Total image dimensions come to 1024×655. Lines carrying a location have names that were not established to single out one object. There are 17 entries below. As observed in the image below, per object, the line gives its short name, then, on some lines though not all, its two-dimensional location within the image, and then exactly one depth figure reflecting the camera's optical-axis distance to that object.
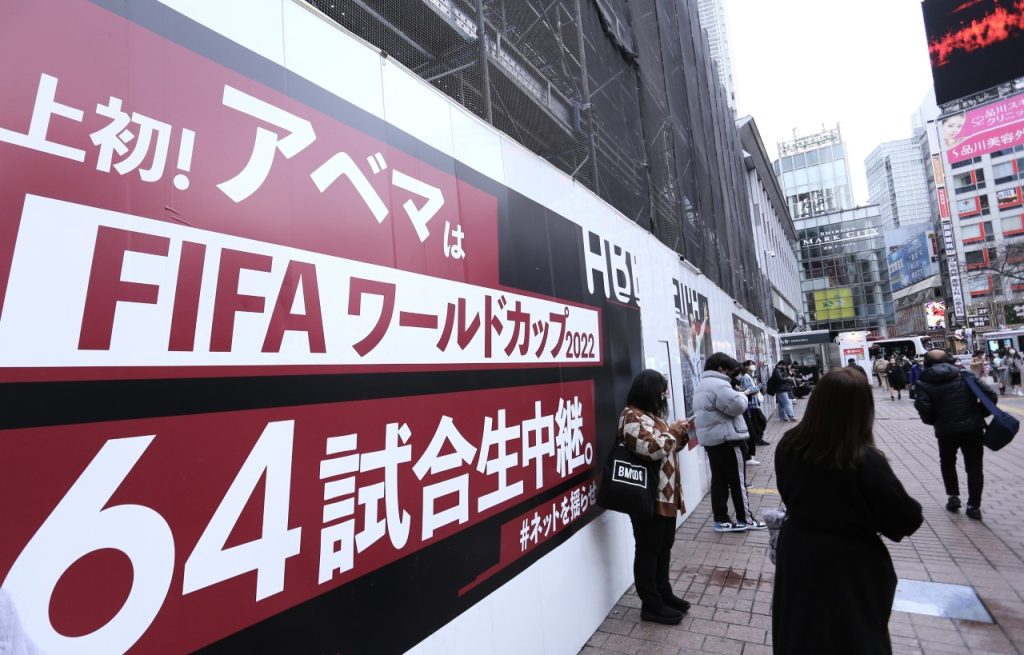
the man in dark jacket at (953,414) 4.73
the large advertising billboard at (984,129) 38.25
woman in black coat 1.91
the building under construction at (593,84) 2.80
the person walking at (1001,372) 17.64
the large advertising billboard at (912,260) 58.84
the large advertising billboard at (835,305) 53.75
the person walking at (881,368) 22.03
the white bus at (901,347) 28.23
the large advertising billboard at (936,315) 52.23
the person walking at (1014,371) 16.50
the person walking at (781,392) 12.39
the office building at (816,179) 61.00
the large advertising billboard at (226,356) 1.12
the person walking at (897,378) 18.02
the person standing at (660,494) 3.28
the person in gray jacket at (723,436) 4.88
